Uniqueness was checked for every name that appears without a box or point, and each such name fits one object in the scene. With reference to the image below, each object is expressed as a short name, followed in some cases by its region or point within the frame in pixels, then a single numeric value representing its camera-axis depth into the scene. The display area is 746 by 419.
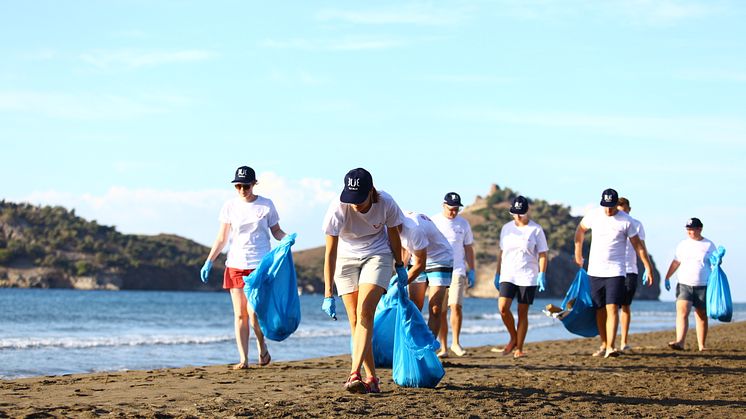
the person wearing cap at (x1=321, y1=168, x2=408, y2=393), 7.48
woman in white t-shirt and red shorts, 9.84
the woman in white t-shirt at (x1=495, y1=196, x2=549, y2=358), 11.84
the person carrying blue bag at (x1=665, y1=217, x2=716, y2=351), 13.73
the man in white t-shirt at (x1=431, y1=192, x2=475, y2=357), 11.56
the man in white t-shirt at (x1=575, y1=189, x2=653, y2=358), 11.75
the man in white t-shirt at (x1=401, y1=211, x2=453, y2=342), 10.08
